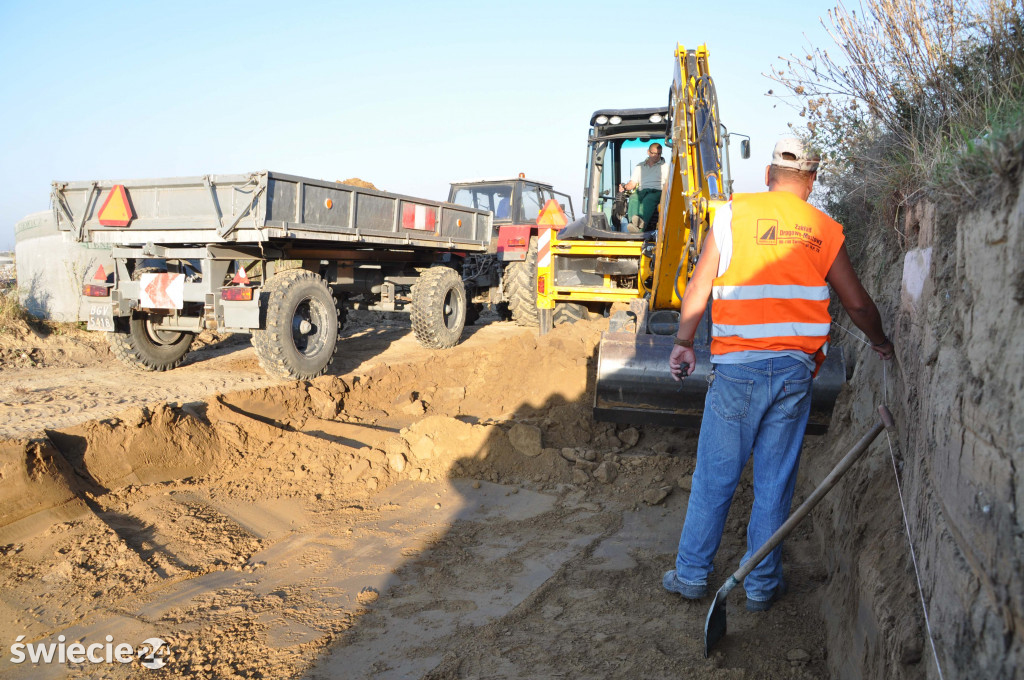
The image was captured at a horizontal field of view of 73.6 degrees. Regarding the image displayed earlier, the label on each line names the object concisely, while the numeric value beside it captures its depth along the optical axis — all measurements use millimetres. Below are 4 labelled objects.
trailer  6270
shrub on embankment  1937
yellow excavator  4367
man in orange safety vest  2746
